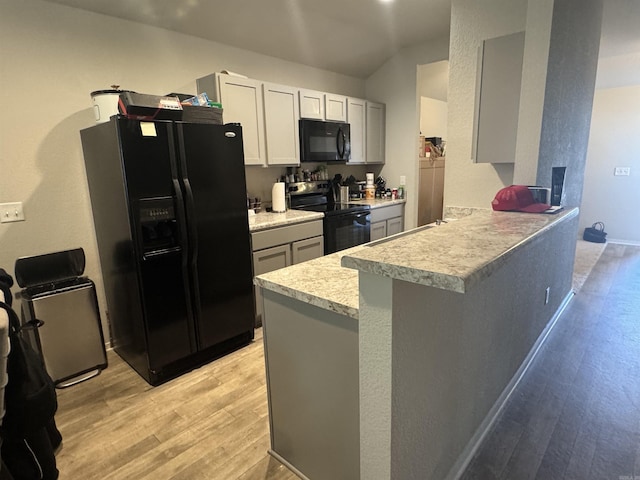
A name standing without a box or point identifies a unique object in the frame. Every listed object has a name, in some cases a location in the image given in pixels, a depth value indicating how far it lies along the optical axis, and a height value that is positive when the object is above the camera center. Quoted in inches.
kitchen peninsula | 40.1 -25.6
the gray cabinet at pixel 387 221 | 164.9 -23.5
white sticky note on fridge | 82.2 +10.9
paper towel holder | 138.0 -9.3
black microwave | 145.1 +13.0
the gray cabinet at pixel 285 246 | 115.8 -24.6
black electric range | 142.5 -17.1
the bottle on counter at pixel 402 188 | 182.5 -9.1
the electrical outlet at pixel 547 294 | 102.3 -36.3
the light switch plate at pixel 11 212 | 90.0 -7.9
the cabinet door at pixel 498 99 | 89.1 +17.4
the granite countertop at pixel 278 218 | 115.4 -15.5
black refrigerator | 84.6 -15.3
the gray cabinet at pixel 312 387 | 51.1 -33.0
